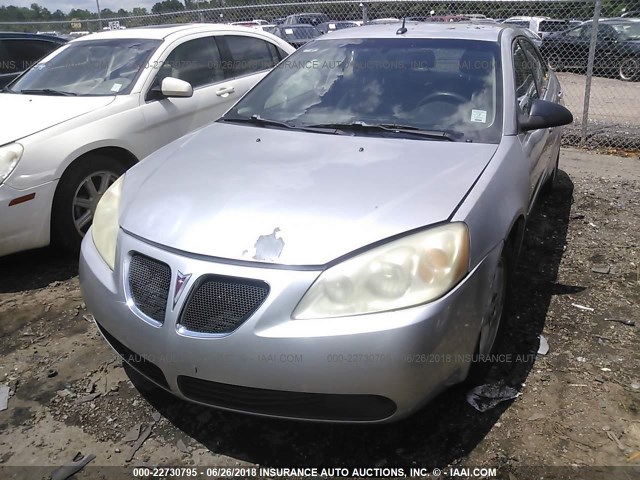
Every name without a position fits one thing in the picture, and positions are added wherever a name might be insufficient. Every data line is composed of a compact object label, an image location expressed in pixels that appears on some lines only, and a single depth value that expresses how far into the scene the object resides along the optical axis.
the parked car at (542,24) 13.26
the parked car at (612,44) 11.72
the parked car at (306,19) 16.96
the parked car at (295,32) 13.71
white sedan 3.67
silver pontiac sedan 1.91
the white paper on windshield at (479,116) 2.86
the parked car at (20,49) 7.30
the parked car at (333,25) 13.50
